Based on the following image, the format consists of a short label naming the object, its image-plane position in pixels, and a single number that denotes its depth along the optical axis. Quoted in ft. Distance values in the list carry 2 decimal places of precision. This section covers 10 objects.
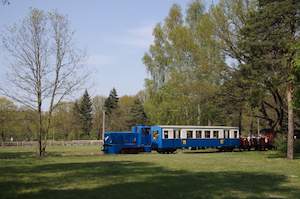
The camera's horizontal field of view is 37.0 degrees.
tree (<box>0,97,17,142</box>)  222.48
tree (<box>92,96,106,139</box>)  306.59
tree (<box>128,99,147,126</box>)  277.44
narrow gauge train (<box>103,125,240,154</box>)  135.64
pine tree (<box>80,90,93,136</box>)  312.50
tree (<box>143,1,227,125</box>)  148.05
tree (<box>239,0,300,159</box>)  95.96
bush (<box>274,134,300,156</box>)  123.27
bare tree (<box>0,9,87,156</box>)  115.96
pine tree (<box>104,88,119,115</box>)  324.45
